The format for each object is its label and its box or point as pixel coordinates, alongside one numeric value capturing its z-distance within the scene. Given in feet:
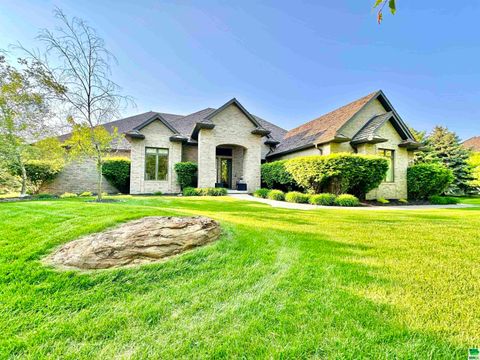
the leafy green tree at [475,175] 68.54
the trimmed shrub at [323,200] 36.25
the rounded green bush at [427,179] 46.01
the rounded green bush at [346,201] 36.17
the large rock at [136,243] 9.82
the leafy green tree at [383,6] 5.33
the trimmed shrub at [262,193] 46.01
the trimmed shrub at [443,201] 43.24
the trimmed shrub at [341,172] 37.83
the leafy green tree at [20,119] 39.88
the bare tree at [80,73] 28.62
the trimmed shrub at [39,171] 48.57
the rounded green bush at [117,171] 53.36
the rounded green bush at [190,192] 47.37
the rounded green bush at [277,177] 47.90
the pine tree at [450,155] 68.69
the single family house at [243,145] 47.34
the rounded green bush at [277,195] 42.19
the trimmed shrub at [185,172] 53.31
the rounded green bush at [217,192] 46.57
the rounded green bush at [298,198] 38.25
